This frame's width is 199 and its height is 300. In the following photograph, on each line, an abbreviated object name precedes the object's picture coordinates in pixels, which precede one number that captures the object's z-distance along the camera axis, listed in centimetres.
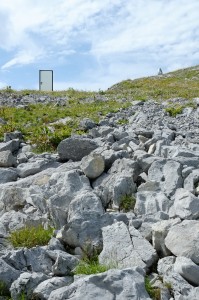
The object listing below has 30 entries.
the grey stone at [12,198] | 795
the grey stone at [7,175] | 929
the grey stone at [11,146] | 1117
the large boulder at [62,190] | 694
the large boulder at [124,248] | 536
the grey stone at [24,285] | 488
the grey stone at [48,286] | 477
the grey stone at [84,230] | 593
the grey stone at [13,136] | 1250
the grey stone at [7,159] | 1006
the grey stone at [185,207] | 617
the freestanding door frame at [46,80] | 3250
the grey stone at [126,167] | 810
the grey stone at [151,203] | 685
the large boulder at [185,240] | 518
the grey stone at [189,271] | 481
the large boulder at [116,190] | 745
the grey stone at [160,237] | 558
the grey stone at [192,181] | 731
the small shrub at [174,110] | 1474
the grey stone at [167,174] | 749
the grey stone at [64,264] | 526
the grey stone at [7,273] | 515
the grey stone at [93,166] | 841
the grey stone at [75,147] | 975
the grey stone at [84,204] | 670
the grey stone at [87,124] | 1355
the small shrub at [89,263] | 509
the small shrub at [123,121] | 1403
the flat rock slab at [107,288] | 437
